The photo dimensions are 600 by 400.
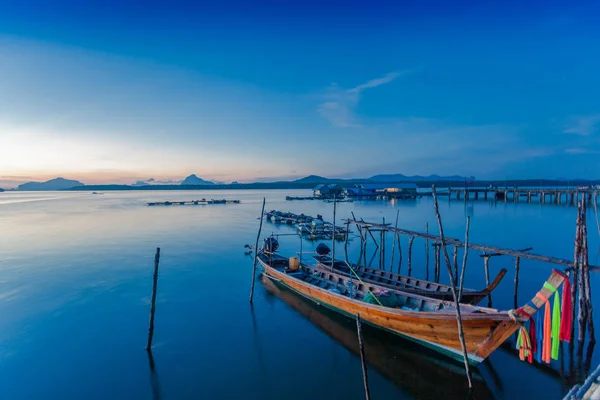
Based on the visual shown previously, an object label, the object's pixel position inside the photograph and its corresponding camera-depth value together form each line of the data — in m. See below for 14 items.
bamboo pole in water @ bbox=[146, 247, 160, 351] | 10.59
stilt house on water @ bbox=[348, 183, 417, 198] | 86.38
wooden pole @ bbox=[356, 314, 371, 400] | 6.54
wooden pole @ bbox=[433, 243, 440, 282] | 16.71
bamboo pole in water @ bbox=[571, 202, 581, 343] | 9.47
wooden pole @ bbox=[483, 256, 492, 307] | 13.03
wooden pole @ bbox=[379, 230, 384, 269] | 19.92
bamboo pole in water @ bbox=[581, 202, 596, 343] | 9.27
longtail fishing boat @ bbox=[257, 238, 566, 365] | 7.82
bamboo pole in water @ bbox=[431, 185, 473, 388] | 8.13
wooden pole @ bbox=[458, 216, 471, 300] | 10.67
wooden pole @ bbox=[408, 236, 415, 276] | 18.07
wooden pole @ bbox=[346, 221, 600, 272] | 9.97
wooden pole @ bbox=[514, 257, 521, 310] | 12.48
